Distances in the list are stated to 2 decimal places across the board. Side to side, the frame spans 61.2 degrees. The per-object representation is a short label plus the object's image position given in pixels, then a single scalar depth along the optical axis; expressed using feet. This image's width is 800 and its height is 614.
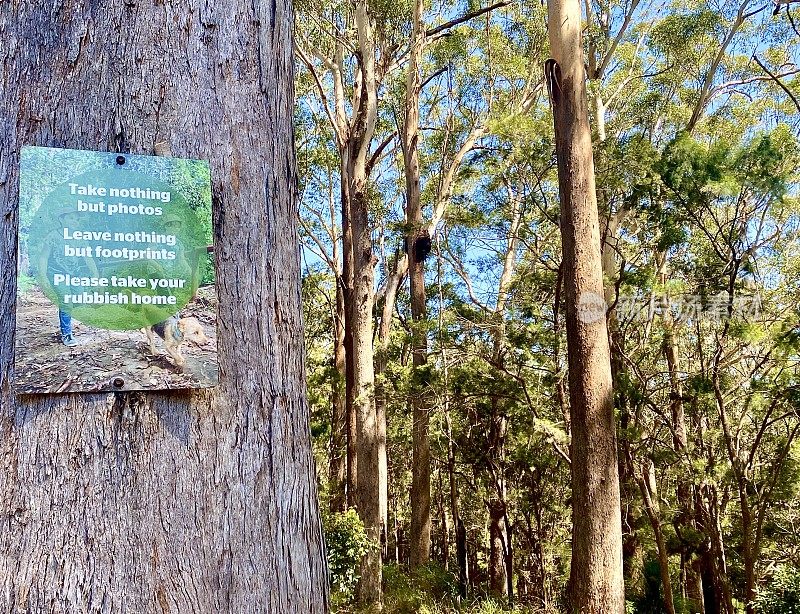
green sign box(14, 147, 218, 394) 3.11
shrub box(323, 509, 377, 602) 25.52
